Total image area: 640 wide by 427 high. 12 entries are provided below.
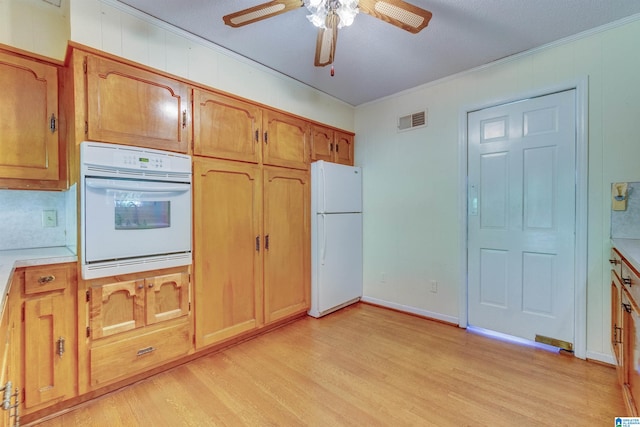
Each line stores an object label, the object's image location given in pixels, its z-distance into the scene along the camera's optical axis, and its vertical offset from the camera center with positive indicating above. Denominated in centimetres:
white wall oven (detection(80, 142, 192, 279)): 167 +1
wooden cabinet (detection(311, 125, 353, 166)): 319 +78
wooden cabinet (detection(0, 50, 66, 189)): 171 +52
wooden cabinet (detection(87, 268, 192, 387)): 175 -74
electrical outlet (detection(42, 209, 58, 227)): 201 -5
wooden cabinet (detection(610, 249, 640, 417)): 130 -64
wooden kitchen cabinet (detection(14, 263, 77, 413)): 155 -70
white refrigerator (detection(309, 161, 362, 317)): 308 -29
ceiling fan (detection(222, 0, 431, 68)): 146 +106
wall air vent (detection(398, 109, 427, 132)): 310 +100
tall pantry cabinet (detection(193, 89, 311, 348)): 223 -5
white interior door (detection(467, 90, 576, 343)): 233 -5
